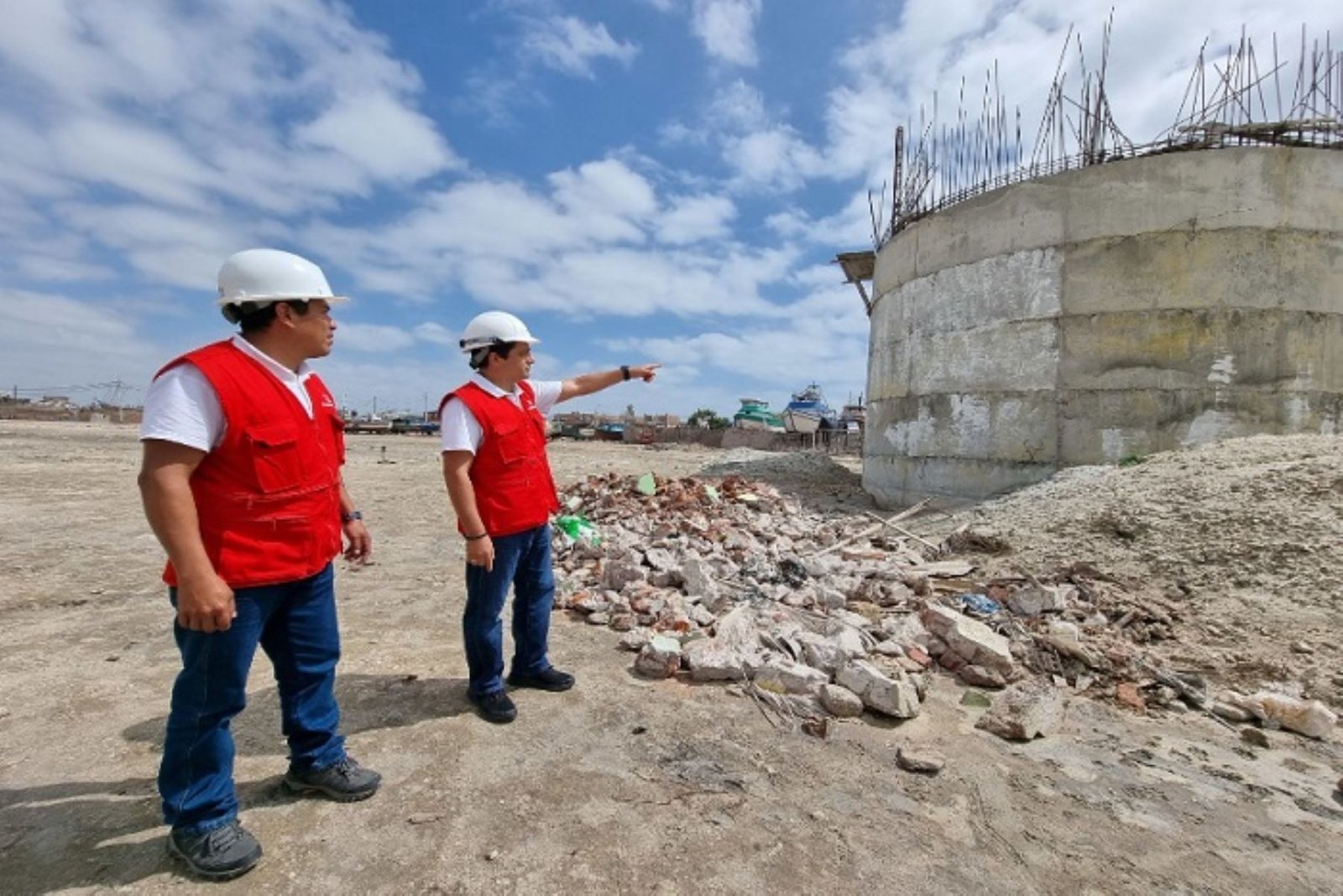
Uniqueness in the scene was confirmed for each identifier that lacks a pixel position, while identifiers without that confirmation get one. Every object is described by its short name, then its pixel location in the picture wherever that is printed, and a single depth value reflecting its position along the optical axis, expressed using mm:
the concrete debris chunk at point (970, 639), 3834
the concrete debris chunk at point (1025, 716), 3135
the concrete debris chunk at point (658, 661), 3637
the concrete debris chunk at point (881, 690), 3209
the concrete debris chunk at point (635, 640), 4051
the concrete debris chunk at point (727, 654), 3531
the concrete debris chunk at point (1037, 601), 4648
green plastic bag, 6441
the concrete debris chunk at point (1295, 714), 3297
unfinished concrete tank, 6855
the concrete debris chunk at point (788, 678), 3375
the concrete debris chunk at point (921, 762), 2766
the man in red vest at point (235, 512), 1801
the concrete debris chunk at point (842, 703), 3223
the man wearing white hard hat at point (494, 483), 2854
